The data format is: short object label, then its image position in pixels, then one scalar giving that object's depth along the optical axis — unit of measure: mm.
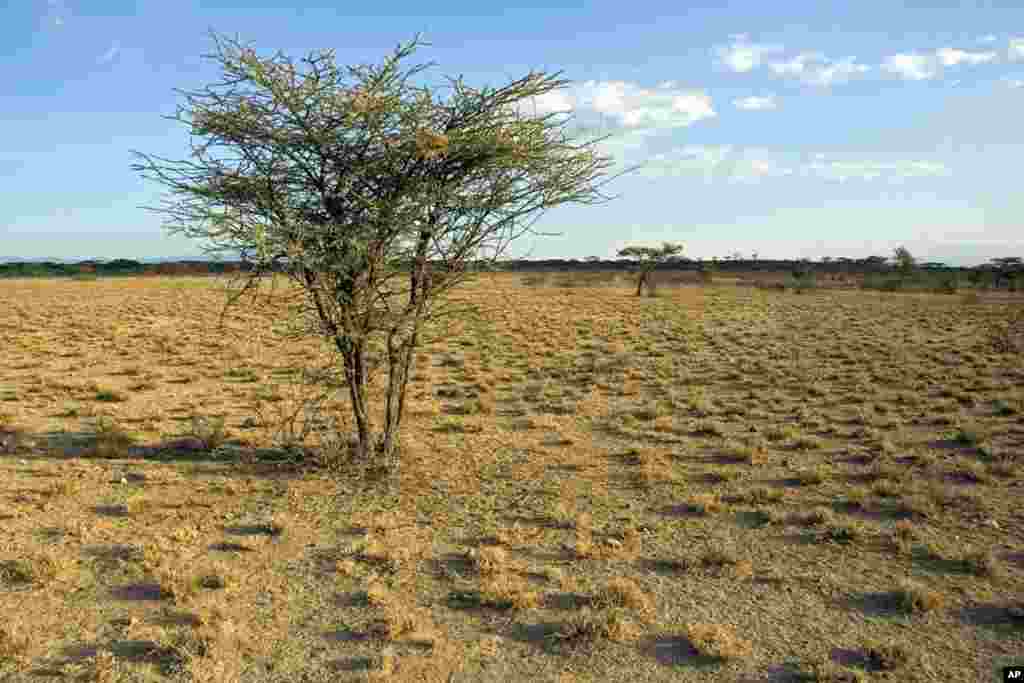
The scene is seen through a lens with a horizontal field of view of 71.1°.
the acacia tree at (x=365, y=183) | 6492
